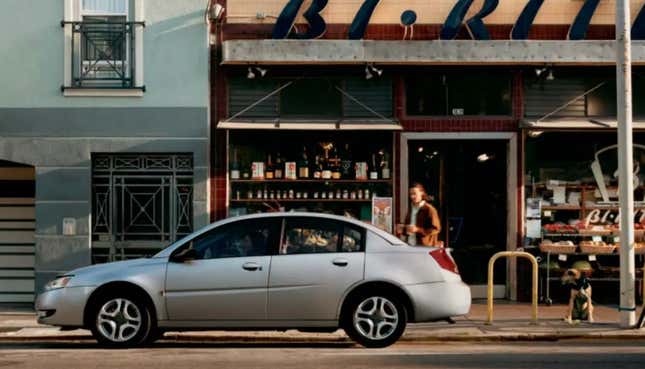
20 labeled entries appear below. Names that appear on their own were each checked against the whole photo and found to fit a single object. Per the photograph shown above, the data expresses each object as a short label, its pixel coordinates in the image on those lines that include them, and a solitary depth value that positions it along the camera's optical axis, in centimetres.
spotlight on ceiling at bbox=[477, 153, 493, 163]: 1734
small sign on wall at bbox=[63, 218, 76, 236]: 1661
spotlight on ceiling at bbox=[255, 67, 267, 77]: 1669
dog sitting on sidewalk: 1442
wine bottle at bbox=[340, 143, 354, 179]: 1708
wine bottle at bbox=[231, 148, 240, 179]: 1697
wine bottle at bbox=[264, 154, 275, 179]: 1703
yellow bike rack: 1402
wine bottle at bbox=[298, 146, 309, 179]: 1703
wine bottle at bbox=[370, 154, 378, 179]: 1706
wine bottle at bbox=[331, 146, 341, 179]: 1705
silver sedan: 1170
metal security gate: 1686
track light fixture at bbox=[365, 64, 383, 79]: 1667
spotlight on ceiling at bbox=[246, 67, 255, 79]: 1666
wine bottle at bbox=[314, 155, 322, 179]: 1705
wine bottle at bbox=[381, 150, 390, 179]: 1705
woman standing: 1433
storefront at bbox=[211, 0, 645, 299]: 1689
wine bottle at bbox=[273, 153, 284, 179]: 1705
